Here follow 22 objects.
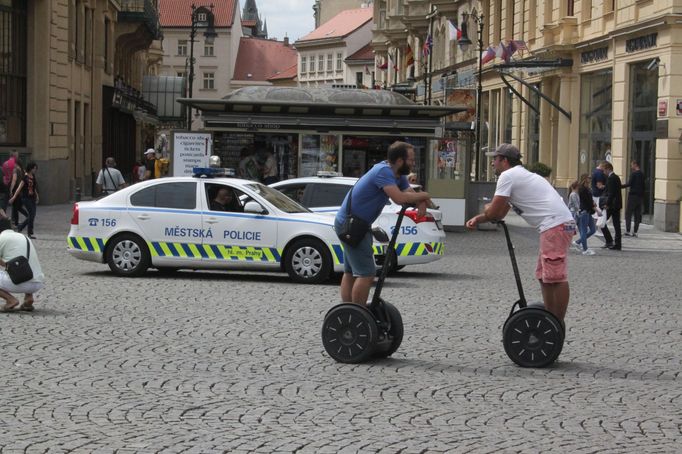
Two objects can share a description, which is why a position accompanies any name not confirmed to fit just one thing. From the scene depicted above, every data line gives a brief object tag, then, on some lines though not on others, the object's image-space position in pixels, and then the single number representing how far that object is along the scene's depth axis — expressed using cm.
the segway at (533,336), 1056
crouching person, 1398
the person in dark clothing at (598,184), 3028
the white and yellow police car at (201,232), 1853
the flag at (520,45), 4428
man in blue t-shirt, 1086
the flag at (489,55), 4766
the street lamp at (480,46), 4842
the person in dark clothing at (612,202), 2841
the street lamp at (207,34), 4816
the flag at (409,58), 6700
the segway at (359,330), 1062
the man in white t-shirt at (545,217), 1074
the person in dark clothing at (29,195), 2670
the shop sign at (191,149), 3069
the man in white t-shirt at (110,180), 3148
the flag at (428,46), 6191
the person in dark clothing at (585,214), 2667
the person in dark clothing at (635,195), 3219
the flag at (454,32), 5390
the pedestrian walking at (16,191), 2696
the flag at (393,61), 8668
